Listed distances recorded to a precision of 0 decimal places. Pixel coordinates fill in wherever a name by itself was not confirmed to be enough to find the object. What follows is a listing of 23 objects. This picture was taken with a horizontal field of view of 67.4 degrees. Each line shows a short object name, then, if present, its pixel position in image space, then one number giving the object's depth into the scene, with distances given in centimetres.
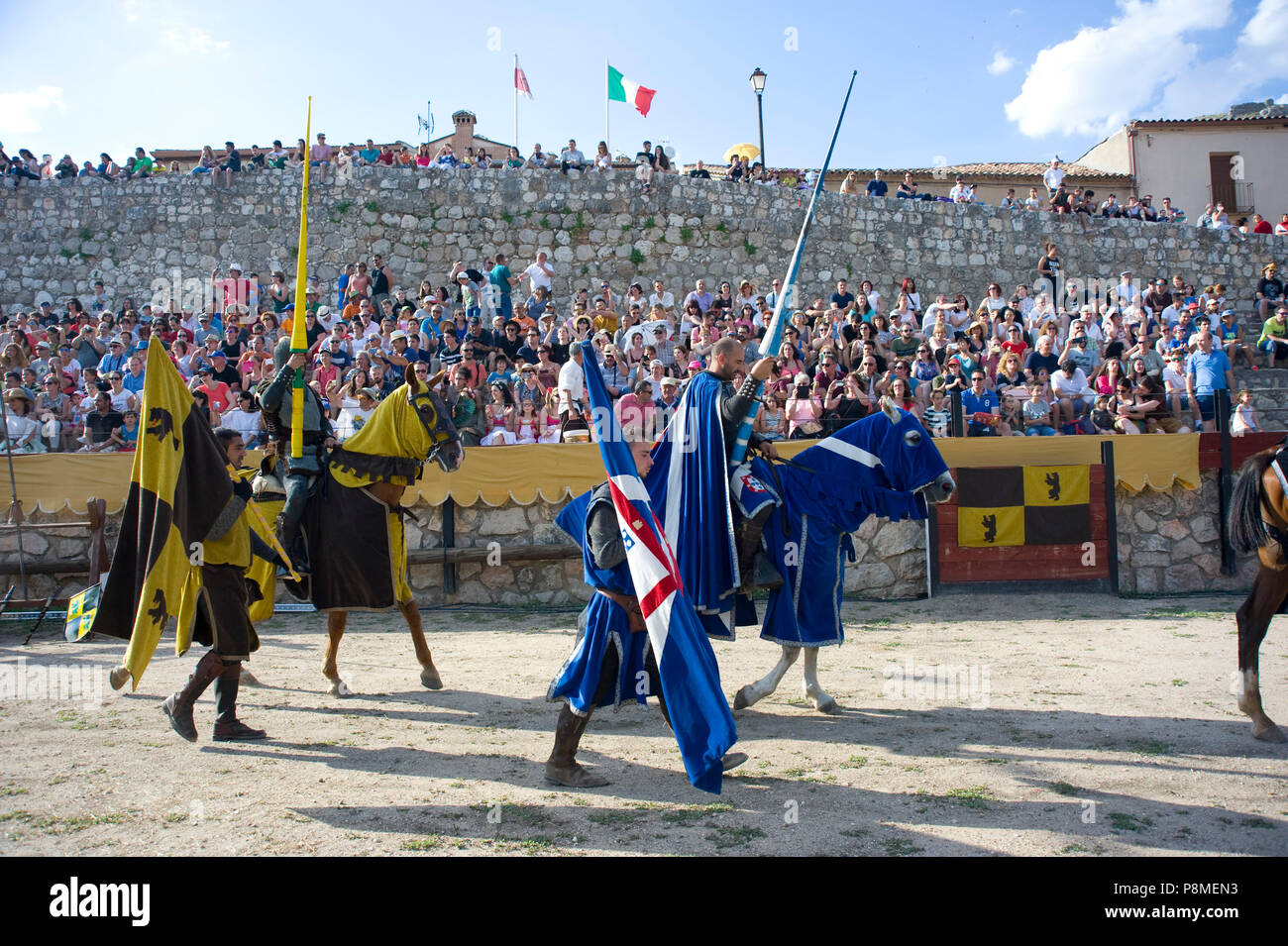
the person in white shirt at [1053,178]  2444
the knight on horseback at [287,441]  659
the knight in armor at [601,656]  448
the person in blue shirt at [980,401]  1152
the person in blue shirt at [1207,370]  1303
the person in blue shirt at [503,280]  1755
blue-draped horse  600
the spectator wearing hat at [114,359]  1396
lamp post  2278
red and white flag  2448
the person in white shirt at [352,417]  1060
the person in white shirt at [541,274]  1988
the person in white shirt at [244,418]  1157
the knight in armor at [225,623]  550
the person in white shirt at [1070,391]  1167
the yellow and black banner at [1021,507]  1032
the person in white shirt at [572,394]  1114
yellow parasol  2866
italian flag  2233
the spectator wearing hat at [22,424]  1143
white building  2994
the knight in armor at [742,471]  542
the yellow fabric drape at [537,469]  1016
